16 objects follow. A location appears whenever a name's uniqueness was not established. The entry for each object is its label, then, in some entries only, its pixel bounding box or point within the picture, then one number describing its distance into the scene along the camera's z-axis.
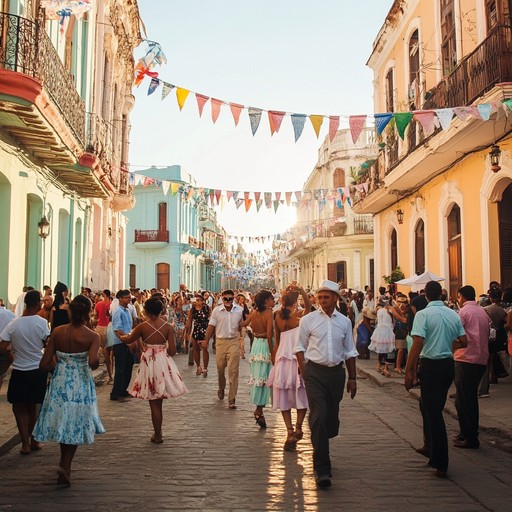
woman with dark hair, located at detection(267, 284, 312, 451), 7.06
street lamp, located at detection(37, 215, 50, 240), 14.23
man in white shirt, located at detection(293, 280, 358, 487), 5.71
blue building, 44.28
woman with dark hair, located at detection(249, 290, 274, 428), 8.18
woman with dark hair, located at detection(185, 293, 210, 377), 14.09
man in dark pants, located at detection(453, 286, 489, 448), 6.86
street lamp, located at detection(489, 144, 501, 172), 12.19
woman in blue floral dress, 5.50
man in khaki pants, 9.80
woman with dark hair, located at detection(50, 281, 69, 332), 9.15
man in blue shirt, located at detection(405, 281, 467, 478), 5.91
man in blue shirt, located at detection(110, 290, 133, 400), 10.18
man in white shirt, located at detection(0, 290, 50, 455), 6.57
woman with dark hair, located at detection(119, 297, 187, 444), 7.16
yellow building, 11.83
